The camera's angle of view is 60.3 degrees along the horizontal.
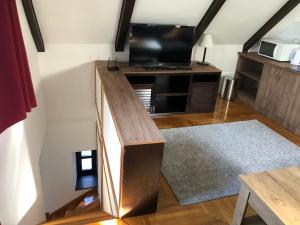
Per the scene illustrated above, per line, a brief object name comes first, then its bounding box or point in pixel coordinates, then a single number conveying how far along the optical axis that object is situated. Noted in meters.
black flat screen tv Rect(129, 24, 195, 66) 3.26
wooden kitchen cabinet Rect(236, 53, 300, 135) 3.31
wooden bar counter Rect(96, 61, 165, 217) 1.68
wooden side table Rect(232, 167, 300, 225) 1.38
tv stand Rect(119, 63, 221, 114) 3.38
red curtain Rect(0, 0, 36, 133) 1.54
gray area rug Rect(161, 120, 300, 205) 2.33
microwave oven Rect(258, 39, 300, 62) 3.65
